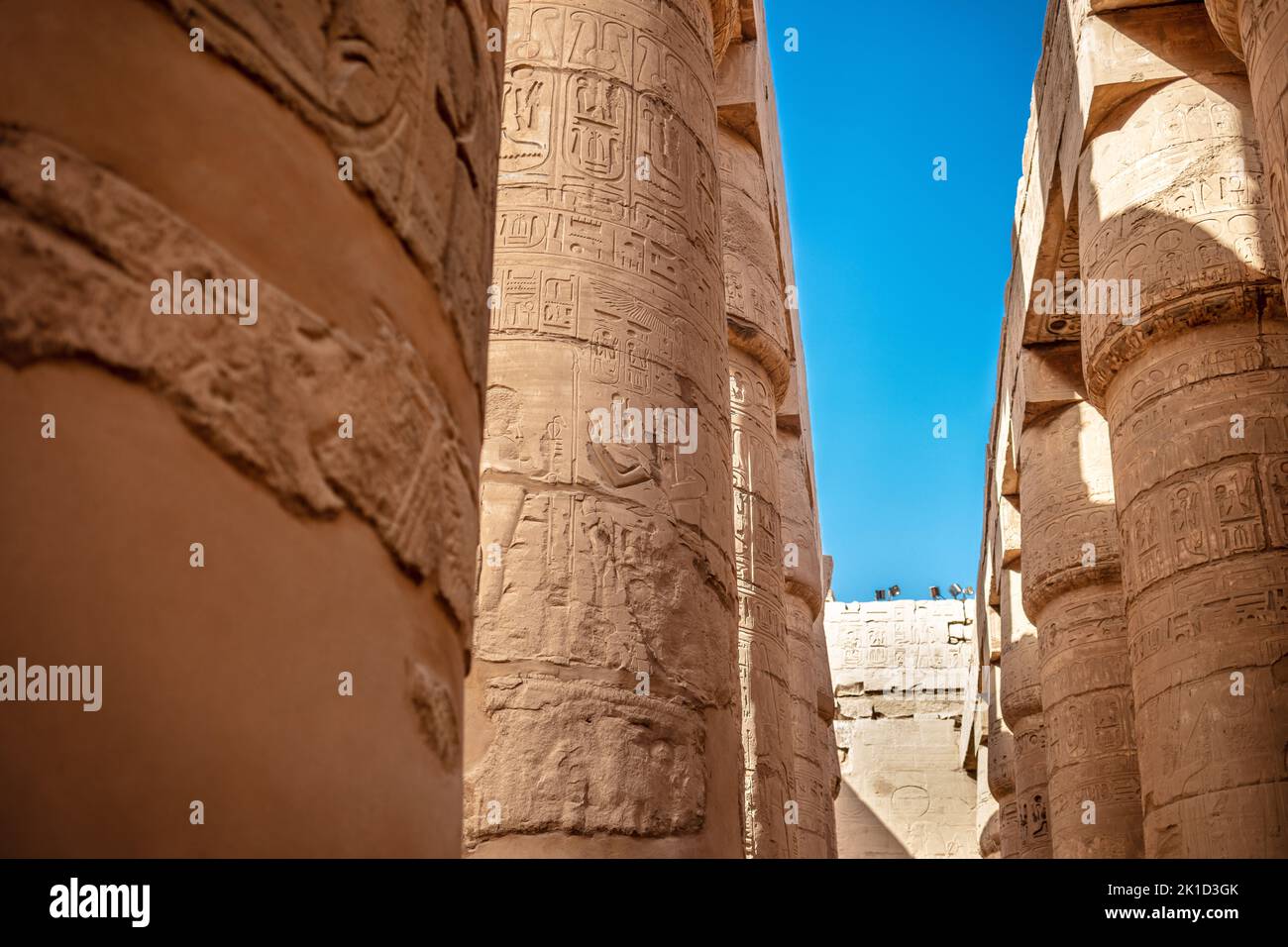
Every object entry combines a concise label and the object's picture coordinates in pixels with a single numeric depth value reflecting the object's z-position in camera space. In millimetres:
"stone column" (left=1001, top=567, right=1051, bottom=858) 13148
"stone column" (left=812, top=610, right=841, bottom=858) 13273
